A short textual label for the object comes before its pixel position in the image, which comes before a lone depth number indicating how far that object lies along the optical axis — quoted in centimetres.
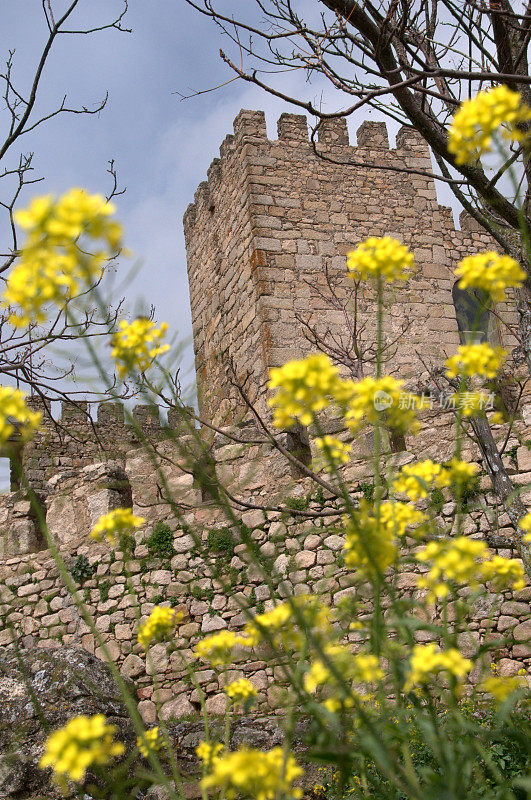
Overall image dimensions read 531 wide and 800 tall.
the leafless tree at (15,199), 365
